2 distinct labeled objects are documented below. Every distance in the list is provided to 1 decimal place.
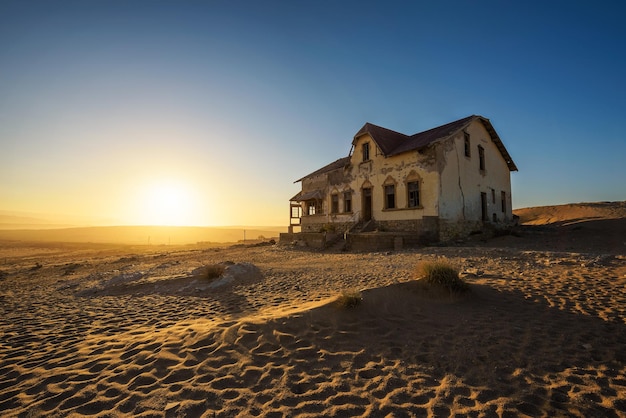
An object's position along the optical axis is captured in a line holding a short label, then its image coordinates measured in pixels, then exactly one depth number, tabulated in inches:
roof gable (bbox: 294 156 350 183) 1006.2
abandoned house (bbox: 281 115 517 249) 660.1
